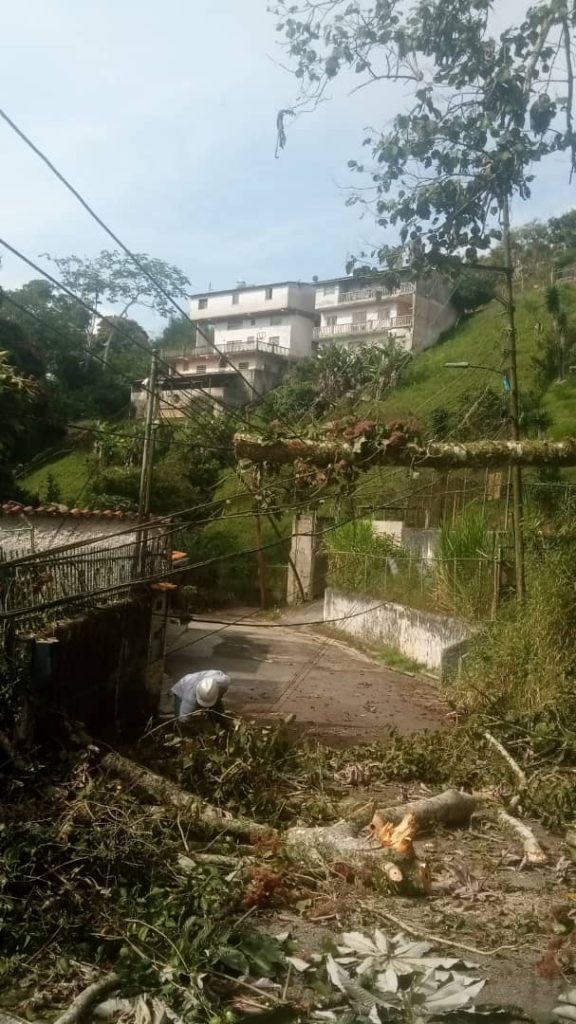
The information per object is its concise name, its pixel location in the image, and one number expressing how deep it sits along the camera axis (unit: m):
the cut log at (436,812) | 7.00
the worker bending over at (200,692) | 9.07
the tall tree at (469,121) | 7.44
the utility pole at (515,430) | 11.89
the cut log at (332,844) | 6.27
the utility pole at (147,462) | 13.20
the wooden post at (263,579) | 21.09
